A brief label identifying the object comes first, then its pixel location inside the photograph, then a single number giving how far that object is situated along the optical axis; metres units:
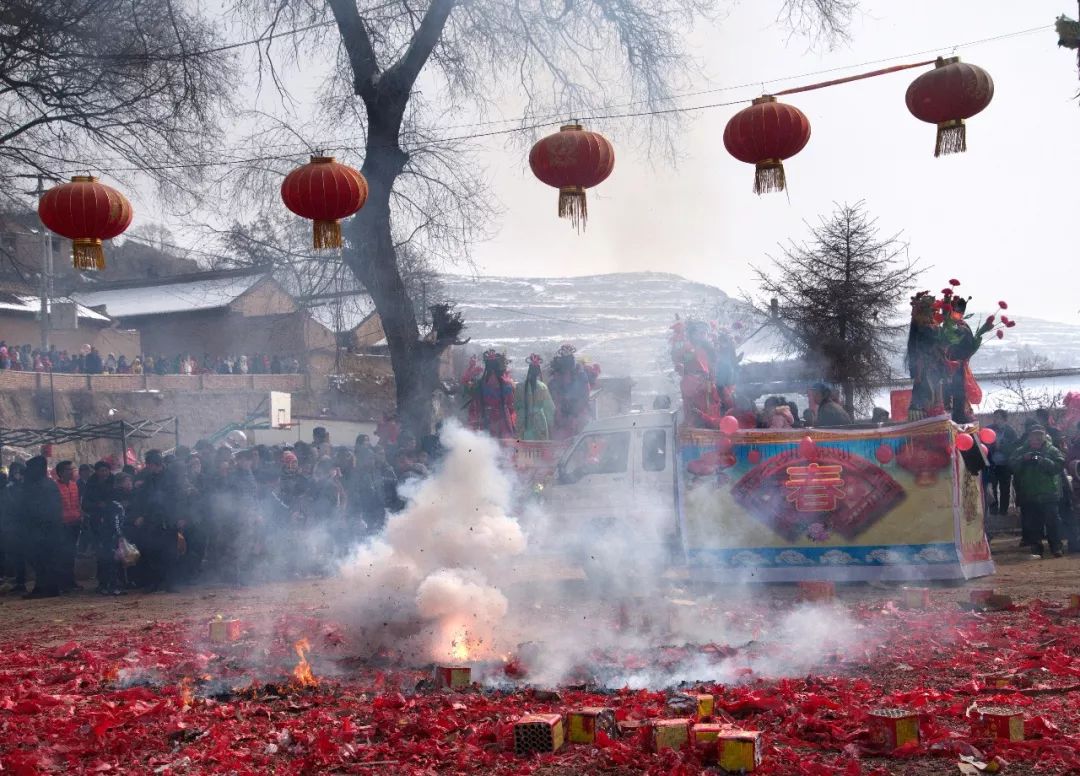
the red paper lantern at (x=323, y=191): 9.97
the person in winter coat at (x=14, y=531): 15.47
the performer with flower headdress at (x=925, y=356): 12.87
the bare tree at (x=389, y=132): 18.19
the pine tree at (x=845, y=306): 27.70
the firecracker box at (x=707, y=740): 5.40
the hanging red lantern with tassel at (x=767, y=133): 9.30
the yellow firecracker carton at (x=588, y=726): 5.87
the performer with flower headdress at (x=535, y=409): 17.31
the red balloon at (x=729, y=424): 11.78
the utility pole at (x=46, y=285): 42.55
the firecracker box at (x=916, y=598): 10.31
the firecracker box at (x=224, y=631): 9.98
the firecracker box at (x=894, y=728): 5.46
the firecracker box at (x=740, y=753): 5.21
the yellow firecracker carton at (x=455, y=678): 7.40
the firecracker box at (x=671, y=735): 5.55
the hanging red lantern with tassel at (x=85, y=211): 10.23
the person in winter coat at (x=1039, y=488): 15.15
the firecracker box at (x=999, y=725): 5.46
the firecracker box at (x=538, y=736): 5.76
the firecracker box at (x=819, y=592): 10.68
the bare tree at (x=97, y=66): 14.73
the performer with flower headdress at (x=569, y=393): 17.61
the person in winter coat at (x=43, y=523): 15.02
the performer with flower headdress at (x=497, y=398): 17.50
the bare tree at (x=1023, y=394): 32.34
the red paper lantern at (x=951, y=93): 9.10
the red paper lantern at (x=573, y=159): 9.94
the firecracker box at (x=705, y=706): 6.14
